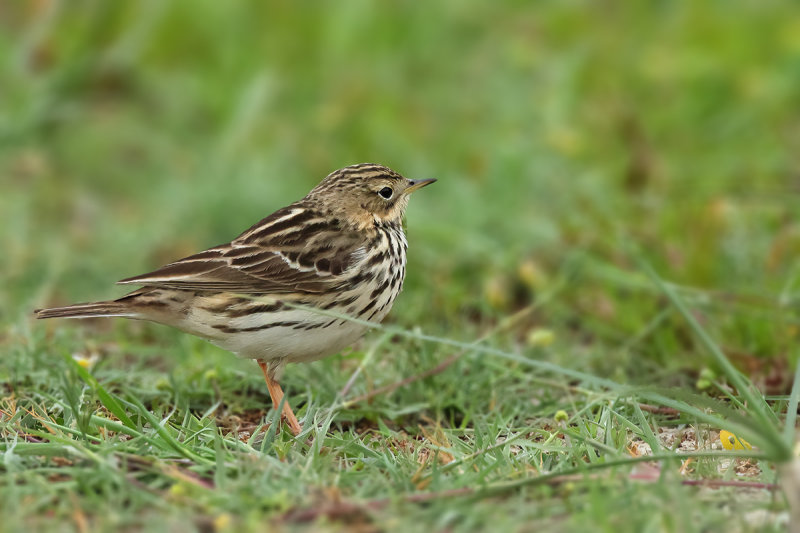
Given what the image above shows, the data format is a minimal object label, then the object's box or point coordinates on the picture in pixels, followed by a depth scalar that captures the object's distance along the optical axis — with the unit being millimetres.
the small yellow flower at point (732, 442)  8508
